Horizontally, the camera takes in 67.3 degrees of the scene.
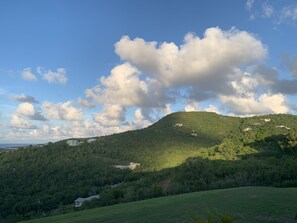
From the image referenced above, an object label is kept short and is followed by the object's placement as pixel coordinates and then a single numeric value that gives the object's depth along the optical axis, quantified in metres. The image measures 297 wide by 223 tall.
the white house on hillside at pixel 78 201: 48.10
